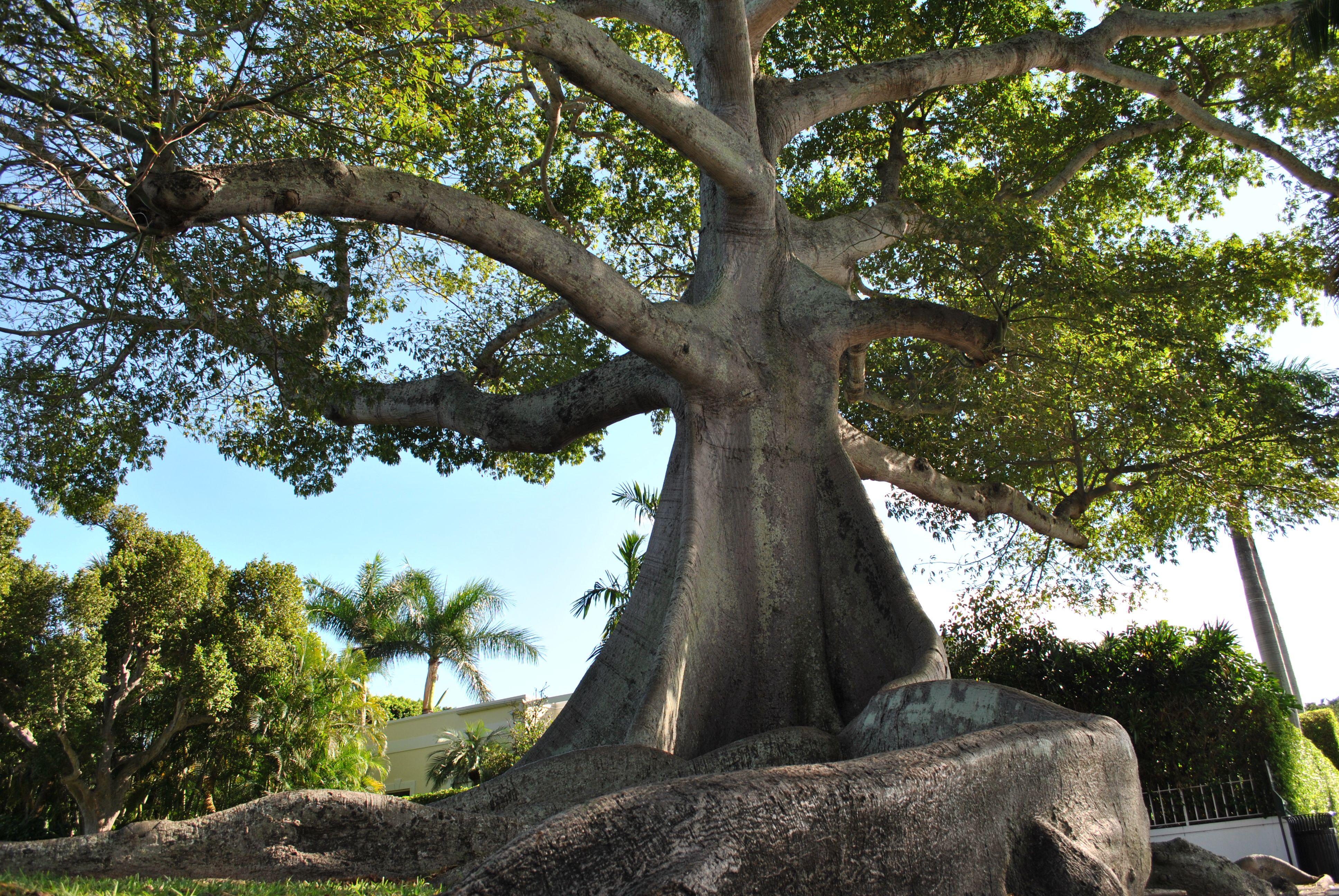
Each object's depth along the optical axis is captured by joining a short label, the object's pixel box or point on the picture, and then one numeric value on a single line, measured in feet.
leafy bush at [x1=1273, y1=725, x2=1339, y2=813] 31.30
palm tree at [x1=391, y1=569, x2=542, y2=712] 89.25
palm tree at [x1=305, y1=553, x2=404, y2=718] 88.94
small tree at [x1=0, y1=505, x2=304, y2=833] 50.96
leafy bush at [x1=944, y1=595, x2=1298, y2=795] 32.48
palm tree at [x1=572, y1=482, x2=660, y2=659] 57.06
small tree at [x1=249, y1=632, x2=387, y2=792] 56.75
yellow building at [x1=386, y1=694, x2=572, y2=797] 76.95
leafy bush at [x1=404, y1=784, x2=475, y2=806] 50.52
